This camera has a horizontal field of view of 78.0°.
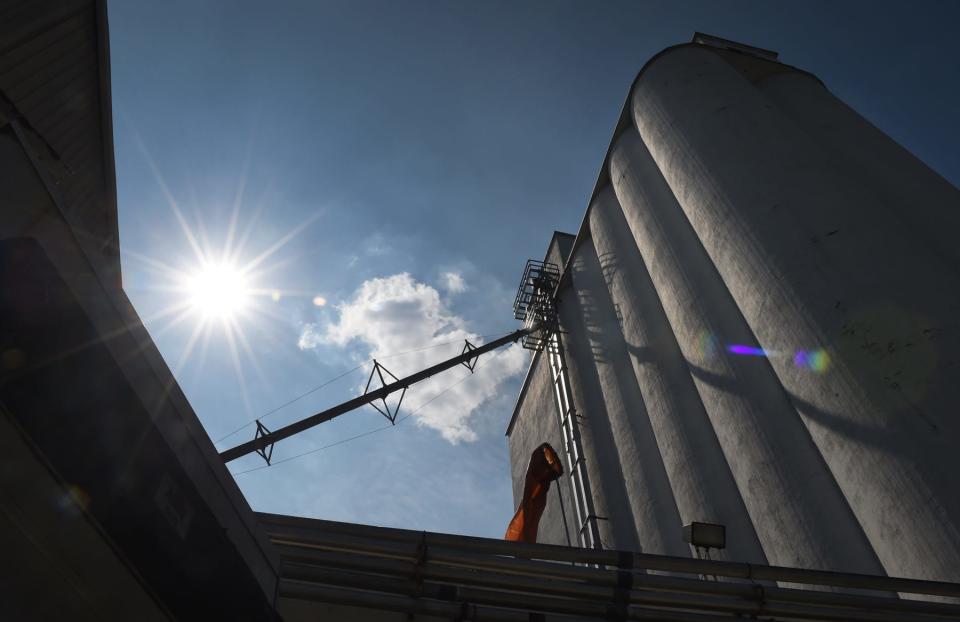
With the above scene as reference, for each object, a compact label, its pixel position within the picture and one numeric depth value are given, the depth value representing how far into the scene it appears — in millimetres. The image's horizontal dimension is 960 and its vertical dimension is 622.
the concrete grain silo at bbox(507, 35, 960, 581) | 6805
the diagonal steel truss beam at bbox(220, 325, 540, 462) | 22630
